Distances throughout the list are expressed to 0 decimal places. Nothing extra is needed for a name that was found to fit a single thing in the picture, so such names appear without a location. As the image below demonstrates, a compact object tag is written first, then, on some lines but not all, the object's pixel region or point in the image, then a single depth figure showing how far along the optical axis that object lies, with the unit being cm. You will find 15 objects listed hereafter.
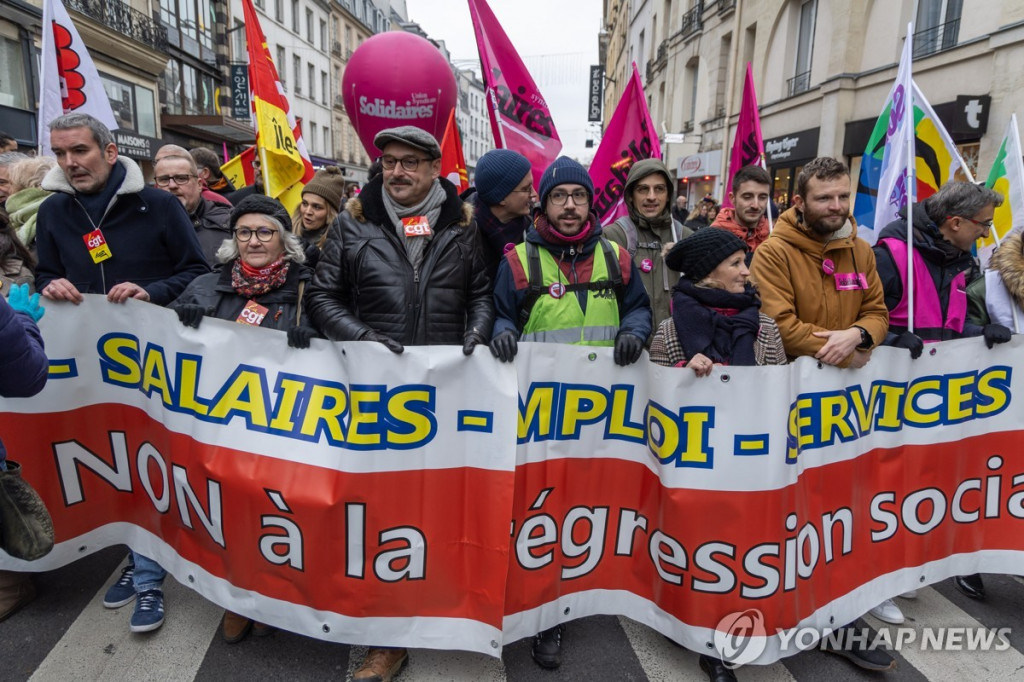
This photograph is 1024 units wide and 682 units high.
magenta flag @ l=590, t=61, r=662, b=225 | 490
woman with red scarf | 298
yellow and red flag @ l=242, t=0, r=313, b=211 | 520
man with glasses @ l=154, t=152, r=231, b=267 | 418
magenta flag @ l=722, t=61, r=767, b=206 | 510
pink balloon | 725
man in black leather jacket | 287
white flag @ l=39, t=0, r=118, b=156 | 436
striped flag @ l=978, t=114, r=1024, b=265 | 432
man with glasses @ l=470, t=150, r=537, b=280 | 345
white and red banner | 255
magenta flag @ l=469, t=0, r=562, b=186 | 495
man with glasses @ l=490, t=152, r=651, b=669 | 287
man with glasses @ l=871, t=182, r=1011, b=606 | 328
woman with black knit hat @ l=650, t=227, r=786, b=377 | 263
